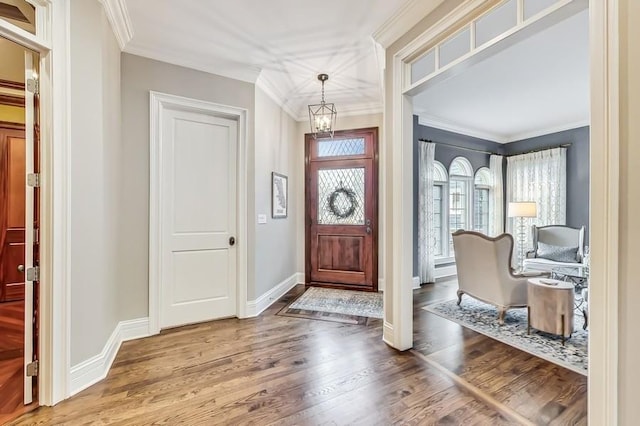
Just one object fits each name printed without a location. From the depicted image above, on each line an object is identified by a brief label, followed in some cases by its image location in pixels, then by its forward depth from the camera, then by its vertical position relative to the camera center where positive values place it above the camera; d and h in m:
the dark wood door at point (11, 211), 3.72 +0.01
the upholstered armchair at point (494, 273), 3.18 -0.68
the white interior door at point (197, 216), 3.00 -0.04
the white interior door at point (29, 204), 1.85 +0.05
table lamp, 5.07 +0.04
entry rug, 3.39 -1.20
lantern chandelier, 3.34 +1.03
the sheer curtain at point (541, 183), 5.52 +0.59
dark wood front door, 4.52 +0.04
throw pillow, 4.77 -0.67
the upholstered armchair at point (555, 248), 4.72 -0.59
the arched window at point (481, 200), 6.16 +0.28
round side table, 2.69 -0.88
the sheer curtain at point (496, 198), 6.25 +0.32
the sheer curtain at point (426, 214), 4.94 -0.02
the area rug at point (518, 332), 2.48 -1.21
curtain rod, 5.45 +1.29
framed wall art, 4.02 +0.25
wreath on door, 4.64 +0.16
